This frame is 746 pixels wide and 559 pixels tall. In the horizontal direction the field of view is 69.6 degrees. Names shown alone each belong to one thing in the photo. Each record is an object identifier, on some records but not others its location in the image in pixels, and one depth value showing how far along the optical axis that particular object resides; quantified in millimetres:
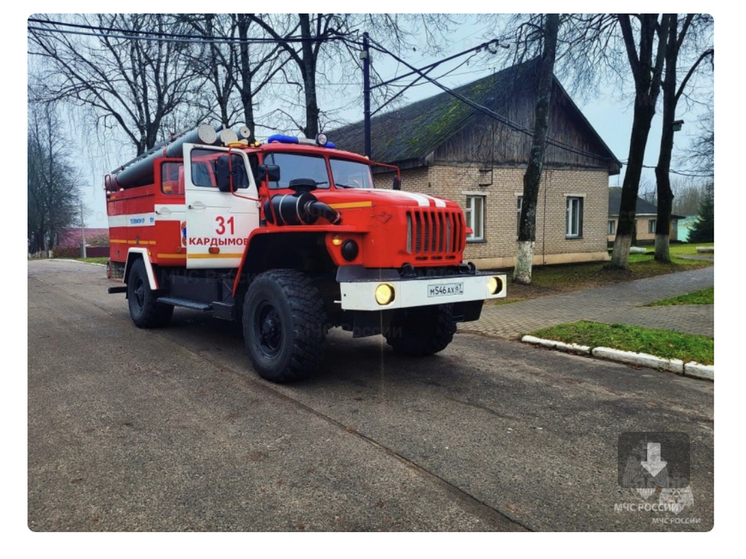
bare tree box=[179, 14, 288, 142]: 11393
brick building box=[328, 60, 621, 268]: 16000
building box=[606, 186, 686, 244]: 47719
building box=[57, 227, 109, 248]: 32344
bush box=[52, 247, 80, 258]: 35041
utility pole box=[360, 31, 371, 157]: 11487
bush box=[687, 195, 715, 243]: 38219
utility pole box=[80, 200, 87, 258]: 33388
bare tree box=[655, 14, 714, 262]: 16281
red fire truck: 4941
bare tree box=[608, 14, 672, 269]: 13609
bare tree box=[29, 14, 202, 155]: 5895
